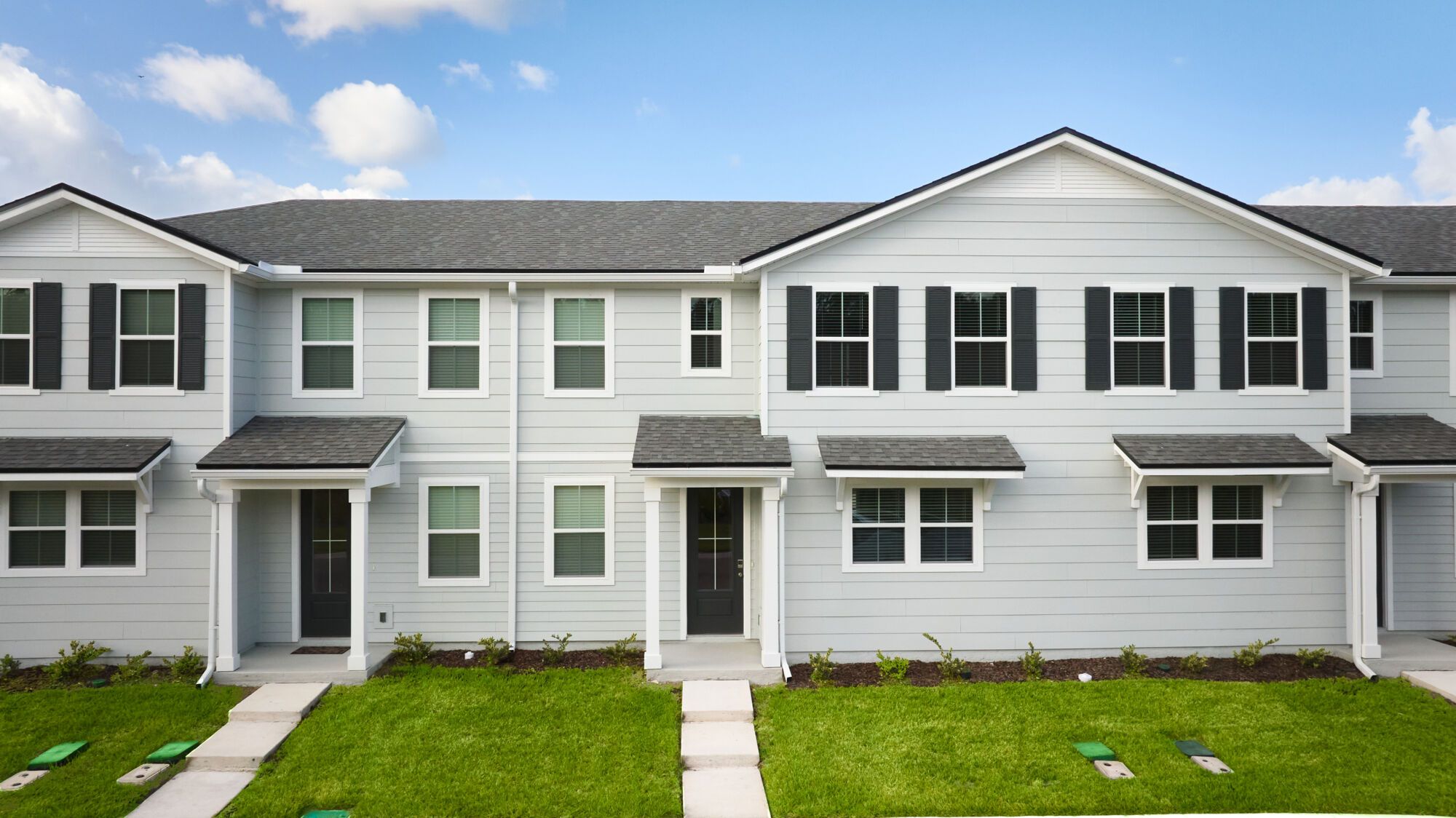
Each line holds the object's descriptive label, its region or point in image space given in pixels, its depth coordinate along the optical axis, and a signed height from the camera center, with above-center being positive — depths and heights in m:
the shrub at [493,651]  9.38 -3.12
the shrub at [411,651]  9.39 -3.07
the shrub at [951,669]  8.78 -3.09
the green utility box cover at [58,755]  6.66 -3.21
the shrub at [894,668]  8.67 -3.06
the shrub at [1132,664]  8.92 -3.08
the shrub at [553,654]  9.44 -3.13
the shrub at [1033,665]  8.85 -3.09
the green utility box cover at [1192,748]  6.81 -3.17
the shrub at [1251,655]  9.07 -3.02
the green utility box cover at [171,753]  6.80 -3.23
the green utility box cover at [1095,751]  6.68 -3.15
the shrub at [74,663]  8.81 -3.06
